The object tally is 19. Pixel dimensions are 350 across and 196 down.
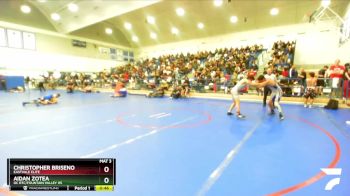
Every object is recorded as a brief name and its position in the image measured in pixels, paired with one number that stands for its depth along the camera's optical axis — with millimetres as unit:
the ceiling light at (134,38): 27252
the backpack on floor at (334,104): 7928
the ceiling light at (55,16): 18636
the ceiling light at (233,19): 17872
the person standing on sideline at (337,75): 8570
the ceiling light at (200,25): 20122
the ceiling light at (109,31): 24300
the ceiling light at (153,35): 24269
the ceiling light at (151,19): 19850
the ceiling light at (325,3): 12719
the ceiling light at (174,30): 21794
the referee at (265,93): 8570
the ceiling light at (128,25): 22575
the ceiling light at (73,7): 15742
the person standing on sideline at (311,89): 8477
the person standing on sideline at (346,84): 8305
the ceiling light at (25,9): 18209
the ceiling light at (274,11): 15684
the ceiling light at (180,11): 16306
